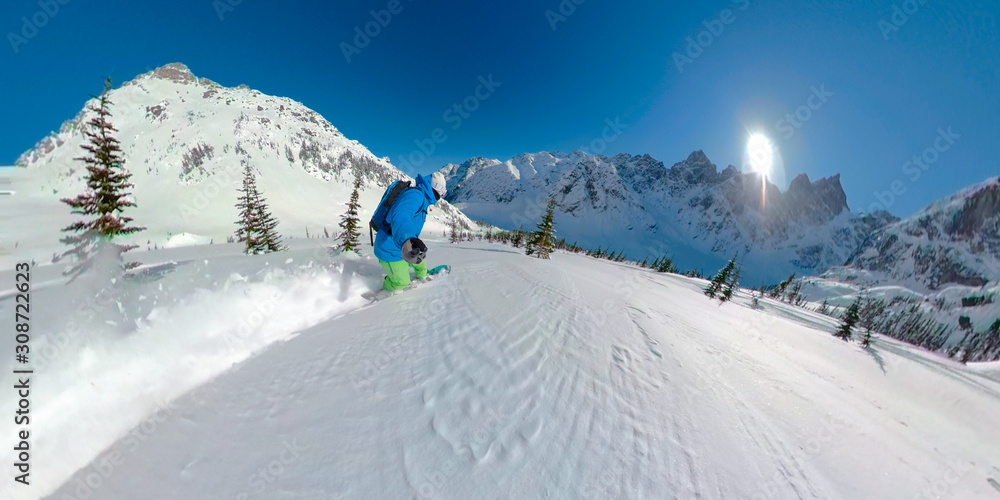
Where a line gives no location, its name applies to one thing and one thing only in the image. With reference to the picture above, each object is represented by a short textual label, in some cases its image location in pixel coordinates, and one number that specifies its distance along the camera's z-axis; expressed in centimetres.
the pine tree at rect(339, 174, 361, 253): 976
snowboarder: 445
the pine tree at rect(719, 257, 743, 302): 1182
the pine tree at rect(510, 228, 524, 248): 2238
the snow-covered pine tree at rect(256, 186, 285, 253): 1179
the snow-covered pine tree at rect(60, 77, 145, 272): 520
